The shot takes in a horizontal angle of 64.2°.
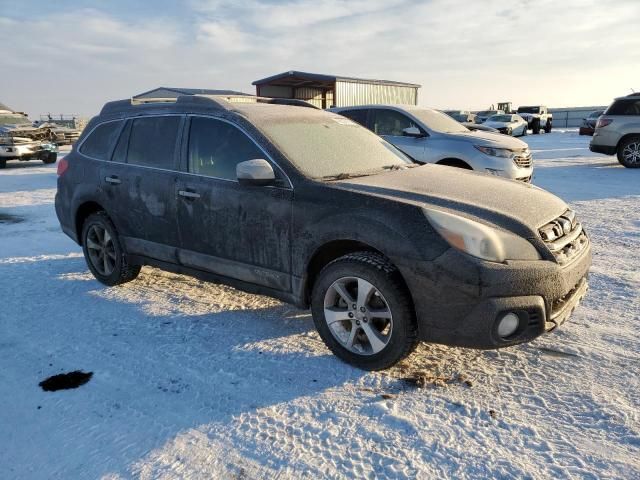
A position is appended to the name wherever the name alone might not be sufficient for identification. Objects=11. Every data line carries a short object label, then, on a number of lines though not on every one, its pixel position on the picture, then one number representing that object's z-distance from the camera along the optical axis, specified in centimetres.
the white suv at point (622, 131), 1307
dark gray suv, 292
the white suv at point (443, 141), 829
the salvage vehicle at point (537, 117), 3481
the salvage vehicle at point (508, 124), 2766
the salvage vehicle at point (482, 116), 3049
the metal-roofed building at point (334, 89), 2961
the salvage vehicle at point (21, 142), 1656
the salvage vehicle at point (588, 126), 2506
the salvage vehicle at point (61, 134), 2030
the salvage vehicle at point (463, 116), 2928
